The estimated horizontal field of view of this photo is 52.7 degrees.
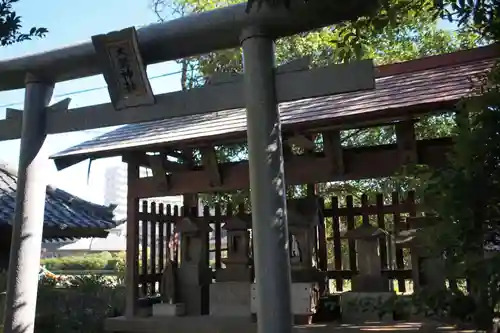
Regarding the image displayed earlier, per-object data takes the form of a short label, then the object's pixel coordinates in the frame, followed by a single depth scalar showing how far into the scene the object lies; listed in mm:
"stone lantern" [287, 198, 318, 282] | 6277
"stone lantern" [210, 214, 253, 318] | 6504
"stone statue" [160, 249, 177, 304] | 6918
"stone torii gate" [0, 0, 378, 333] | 3484
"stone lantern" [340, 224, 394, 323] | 5902
